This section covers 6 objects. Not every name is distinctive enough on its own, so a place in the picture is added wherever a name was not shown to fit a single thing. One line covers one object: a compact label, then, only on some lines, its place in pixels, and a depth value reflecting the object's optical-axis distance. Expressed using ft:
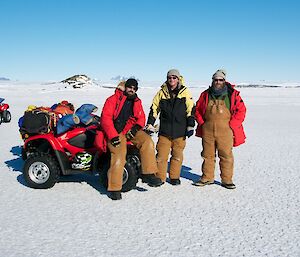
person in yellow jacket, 18.58
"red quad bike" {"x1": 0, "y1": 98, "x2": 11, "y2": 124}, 46.70
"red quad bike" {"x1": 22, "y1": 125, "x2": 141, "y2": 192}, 18.19
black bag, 18.60
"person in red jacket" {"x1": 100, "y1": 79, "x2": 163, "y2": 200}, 16.61
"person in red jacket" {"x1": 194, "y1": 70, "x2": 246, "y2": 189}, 18.28
